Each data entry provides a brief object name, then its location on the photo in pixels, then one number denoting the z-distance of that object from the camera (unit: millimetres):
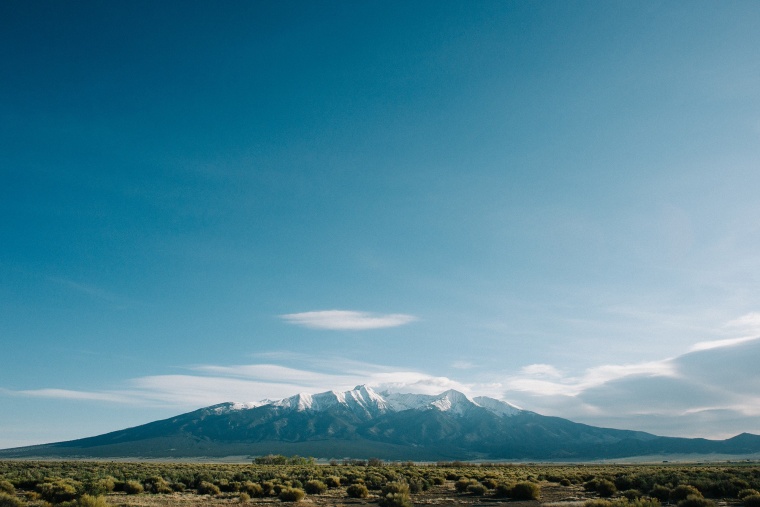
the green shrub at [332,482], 36281
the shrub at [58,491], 24969
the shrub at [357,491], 30227
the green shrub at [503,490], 30453
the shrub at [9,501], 21314
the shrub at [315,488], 32375
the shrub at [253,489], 29984
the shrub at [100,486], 26828
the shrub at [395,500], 24703
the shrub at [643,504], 20177
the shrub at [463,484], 34319
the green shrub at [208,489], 30812
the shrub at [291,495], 27453
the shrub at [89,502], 19250
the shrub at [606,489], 31525
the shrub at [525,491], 28920
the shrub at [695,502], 22062
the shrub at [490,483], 34750
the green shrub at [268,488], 29781
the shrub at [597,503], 20830
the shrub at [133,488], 30359
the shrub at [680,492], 26858
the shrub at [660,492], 27992
